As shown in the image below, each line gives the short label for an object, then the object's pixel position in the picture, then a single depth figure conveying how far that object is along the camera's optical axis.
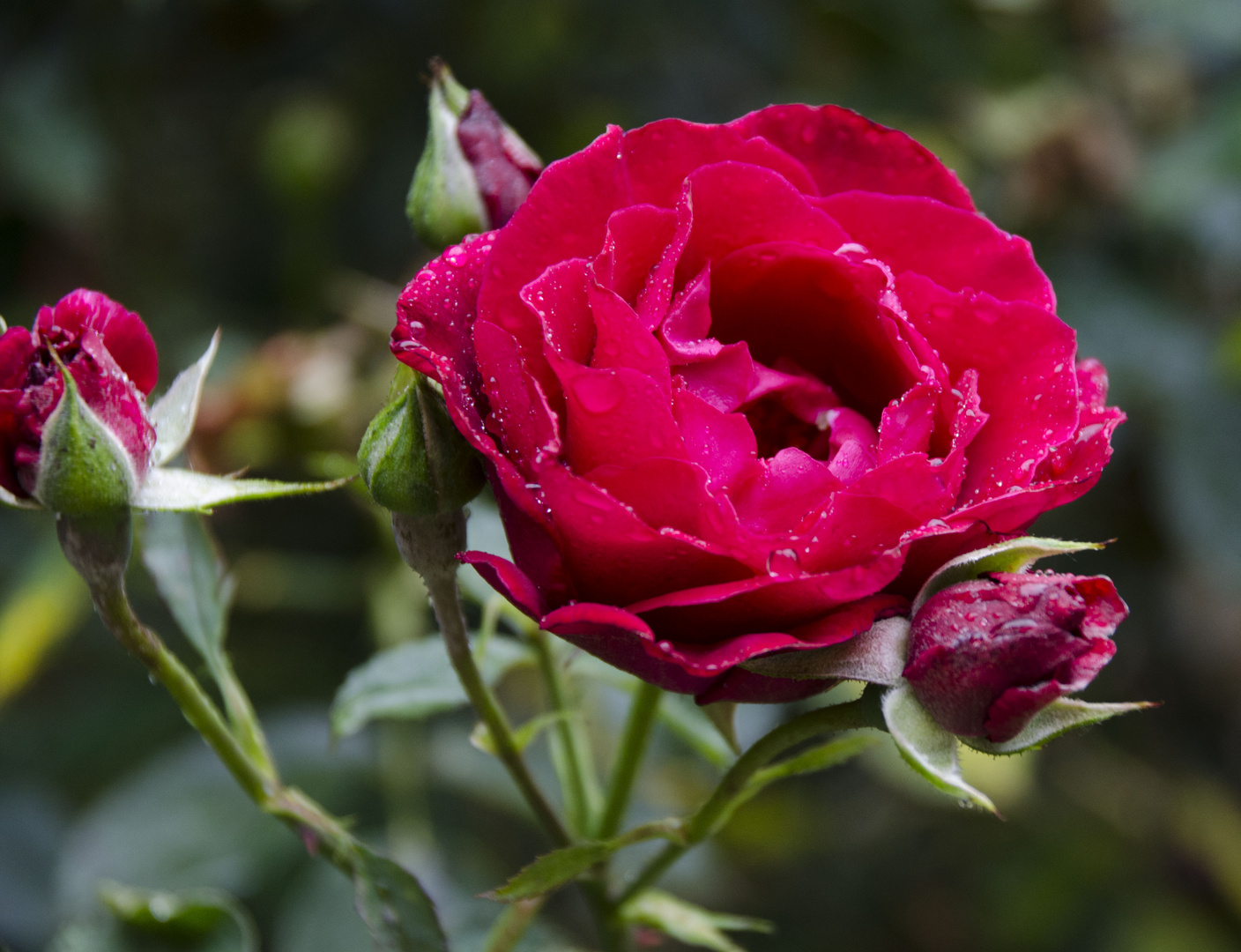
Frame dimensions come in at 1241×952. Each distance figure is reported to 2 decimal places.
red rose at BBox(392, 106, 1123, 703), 0.34
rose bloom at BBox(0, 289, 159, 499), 0.36
